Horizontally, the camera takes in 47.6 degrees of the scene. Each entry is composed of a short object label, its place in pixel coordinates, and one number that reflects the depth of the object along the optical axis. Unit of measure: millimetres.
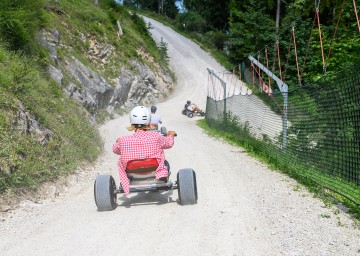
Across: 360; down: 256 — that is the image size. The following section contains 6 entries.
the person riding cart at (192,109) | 28281
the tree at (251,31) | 38531
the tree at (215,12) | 58094
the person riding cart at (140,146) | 5879
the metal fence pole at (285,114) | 8867
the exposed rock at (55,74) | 15294
